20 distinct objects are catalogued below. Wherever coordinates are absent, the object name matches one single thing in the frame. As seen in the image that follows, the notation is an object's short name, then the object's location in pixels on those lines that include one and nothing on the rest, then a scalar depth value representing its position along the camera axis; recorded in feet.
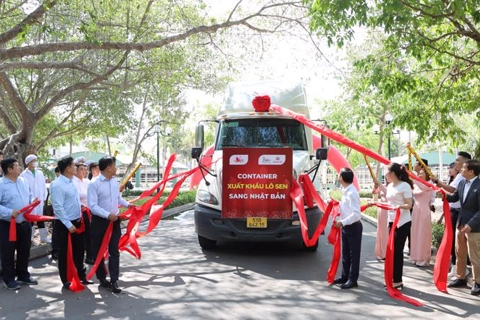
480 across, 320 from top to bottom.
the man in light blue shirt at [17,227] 21.65
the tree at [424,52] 24.44
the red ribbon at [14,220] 21.57
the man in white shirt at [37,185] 28.86
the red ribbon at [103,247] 21.08
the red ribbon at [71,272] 21.17
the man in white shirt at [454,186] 23.02
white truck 27.43
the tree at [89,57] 33.35
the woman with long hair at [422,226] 26.63
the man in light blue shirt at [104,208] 21.12
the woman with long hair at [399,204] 21.31
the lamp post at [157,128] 87.75
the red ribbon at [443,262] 21.08
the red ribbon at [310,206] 22.70
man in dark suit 20.31
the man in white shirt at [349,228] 21.42
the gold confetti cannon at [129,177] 24.00
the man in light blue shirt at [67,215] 21.33
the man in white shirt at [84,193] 27.02
